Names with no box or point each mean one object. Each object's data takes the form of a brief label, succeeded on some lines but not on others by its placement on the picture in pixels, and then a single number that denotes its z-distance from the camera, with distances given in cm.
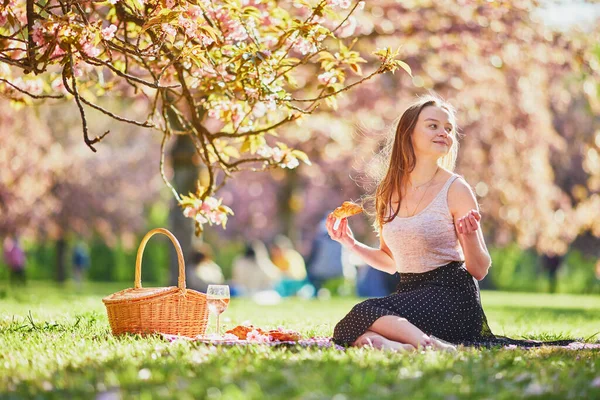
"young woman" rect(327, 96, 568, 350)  494
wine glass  541
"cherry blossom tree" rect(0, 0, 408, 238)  534
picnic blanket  489
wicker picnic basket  548
